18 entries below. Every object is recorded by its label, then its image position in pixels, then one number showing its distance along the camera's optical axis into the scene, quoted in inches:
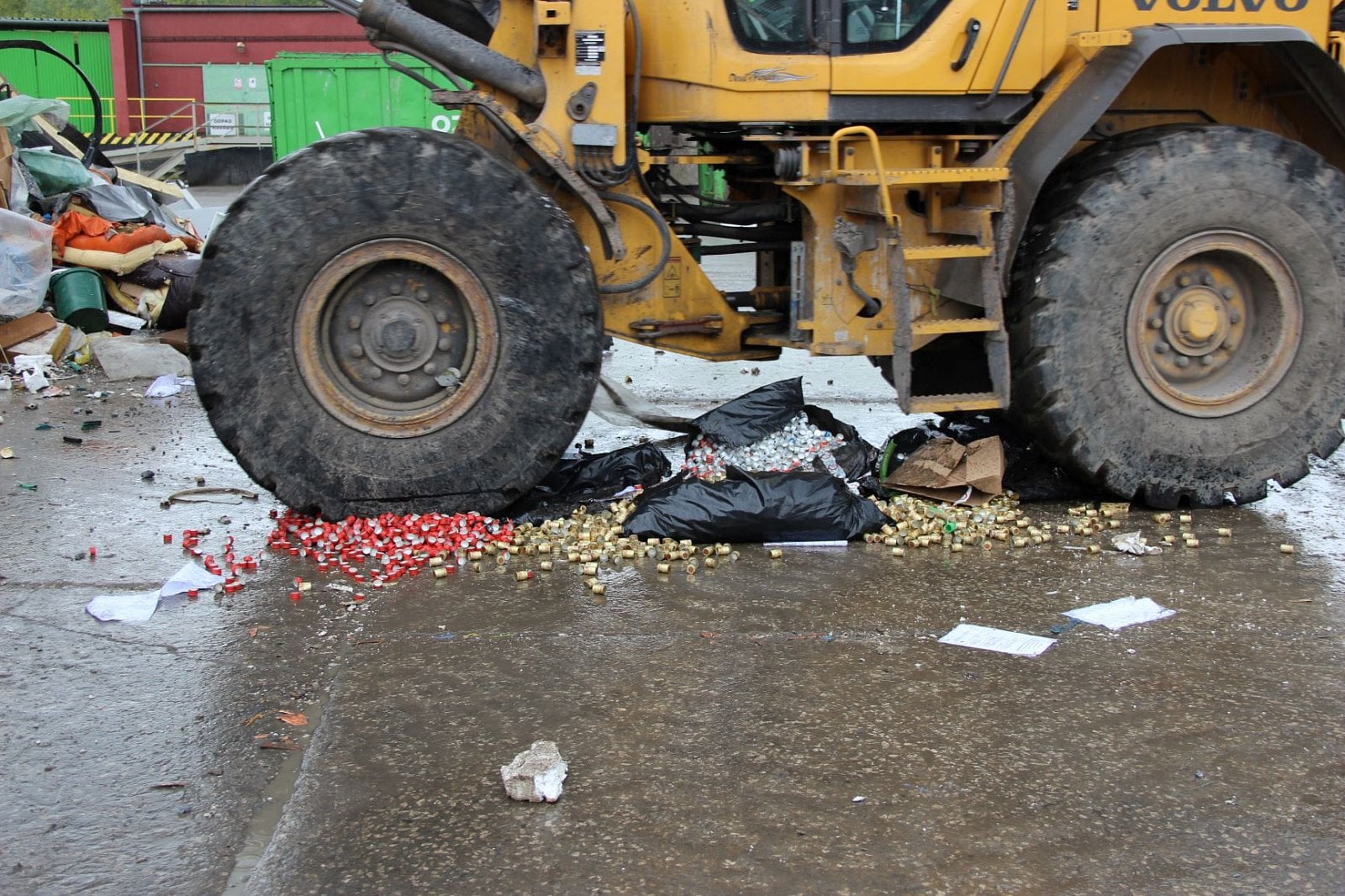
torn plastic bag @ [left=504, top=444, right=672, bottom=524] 213.8
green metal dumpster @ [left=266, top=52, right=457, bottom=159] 903.1
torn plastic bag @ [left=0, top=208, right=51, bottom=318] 331.9
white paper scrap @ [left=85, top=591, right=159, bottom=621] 167.0
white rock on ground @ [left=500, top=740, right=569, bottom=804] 120.3
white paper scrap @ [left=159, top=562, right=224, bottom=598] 175.9
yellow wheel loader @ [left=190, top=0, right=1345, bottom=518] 195.6
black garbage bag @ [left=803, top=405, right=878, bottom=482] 229.3
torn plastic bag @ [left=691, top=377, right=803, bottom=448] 235.9
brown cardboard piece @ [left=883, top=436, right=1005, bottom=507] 217.0
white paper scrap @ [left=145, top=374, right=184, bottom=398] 312.3
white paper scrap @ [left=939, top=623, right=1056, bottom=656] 157.4
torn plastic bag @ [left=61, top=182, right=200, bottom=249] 414.3
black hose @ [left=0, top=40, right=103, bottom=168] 390.6
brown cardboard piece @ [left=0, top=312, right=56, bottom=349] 334.0
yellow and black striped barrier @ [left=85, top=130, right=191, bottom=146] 1113.0
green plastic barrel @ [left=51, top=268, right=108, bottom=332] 358.9
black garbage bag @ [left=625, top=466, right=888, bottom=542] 198.1
